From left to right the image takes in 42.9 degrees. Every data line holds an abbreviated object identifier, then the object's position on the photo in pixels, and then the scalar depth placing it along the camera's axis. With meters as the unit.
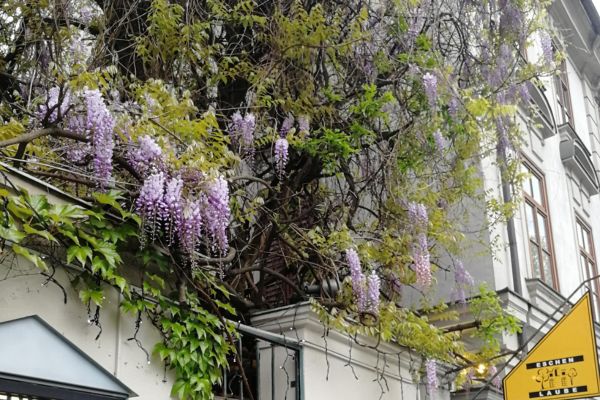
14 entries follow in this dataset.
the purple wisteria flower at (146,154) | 5.82
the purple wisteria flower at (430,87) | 8.47
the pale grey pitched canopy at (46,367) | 4.73
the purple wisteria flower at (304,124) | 8.12
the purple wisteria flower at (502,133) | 9.39
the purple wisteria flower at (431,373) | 8.65
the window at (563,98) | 16.28
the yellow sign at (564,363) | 8.19
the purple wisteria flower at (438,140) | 8.81
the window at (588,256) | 15.69
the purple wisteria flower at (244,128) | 7.71
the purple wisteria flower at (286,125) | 8.30
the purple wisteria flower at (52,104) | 5.93
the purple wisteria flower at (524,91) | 10.27
